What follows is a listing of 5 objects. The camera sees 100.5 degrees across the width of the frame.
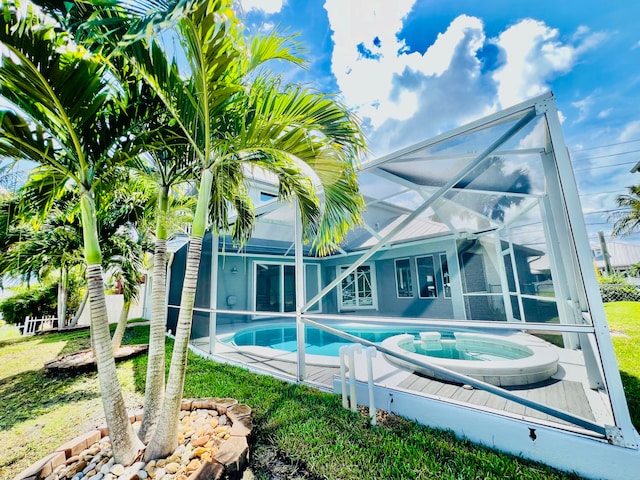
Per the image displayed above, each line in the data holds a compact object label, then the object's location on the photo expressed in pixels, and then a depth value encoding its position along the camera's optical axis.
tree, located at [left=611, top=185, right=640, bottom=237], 18.00
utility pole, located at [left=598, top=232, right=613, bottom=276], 21.95
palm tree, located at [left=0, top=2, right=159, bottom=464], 1.99
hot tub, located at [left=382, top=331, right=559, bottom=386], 4.27
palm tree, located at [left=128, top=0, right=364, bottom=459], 2.31
